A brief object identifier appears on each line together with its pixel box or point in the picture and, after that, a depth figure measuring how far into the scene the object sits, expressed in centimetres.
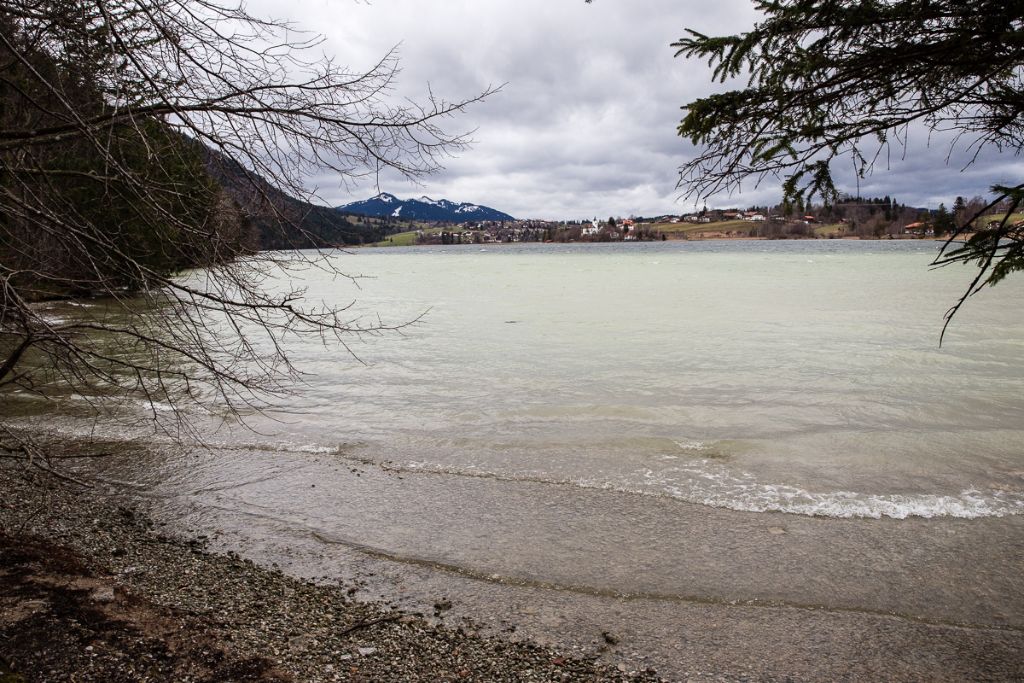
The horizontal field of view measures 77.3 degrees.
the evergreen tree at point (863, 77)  405
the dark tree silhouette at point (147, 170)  331
